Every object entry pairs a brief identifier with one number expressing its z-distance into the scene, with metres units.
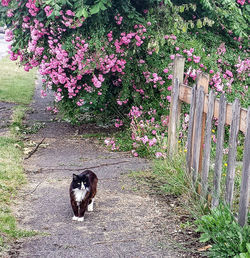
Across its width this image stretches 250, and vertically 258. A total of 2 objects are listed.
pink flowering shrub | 7.82
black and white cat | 4.76
